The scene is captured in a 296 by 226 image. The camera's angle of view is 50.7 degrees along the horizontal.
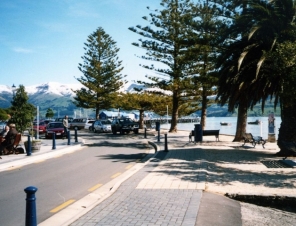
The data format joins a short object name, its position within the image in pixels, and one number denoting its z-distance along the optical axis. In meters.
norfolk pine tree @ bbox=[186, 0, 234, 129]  17.75
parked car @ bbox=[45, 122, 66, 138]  27.25
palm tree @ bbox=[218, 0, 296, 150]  13.26
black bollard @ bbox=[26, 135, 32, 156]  13.97
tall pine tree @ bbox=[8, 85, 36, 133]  19.20
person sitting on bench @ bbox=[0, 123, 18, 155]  14.12
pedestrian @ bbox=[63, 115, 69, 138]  24.67
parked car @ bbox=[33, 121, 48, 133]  35.00
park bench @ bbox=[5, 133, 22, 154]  14.36
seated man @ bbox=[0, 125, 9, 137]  15.04
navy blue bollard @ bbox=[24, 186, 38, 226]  4.20
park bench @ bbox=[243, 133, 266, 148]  16.56
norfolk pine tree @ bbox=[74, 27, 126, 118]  50.53
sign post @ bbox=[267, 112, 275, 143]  20.75
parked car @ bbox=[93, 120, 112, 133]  36.62
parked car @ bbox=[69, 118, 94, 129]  47.99
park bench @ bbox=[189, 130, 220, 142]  20.52
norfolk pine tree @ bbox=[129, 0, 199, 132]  30.64
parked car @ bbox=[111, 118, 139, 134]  32.00
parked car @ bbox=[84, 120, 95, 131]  45.72
